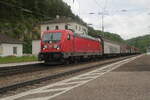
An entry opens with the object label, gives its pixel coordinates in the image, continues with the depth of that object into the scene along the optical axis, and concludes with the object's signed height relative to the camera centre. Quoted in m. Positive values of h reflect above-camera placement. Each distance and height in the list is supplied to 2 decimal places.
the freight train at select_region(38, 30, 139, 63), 22.22 +0.56
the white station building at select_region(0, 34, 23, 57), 49.97 +1.28
